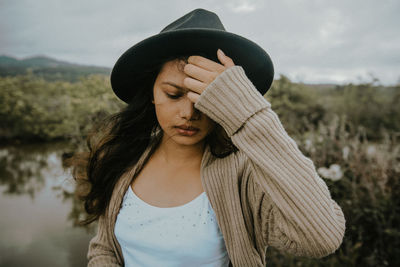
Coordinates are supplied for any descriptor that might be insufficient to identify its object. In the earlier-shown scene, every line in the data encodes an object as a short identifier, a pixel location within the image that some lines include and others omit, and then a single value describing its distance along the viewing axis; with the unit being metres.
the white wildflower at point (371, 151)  2.82
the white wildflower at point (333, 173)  2.45
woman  0.82
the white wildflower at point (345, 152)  2.65
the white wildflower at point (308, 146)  2.94
